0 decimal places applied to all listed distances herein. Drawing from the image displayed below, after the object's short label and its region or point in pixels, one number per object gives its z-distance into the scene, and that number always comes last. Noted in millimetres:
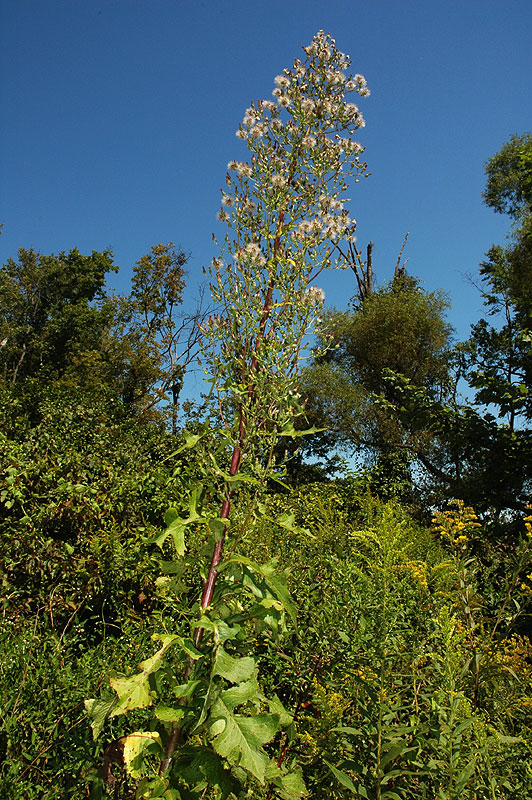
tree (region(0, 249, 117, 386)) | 26109
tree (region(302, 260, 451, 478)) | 15164
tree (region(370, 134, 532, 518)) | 6848
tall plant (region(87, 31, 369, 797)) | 1150
